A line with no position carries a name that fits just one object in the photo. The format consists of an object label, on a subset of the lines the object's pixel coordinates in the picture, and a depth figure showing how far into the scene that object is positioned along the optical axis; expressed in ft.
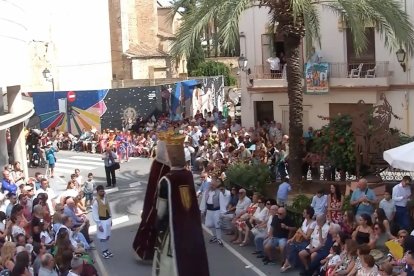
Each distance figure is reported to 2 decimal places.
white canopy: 39.19
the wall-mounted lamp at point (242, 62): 93.35
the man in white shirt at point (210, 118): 103.59
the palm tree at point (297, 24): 54.08
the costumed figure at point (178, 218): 35.09
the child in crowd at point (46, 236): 41.93
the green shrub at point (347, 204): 43.82
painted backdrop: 111.55
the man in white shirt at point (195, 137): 84.76
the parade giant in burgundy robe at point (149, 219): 42.16
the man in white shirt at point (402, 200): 42.00
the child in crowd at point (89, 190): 61.72
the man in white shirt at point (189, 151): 79.01
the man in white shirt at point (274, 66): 96.94
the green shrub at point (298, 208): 46.83
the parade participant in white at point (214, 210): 50.34
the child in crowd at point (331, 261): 35.83
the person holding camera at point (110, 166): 72.84
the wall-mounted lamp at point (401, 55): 74.11
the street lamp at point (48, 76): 117.80
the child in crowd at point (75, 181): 57.89
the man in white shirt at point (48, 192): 54.87
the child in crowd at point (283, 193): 52.06
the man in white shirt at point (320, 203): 44.80
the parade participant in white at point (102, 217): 46.73
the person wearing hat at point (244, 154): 67.31
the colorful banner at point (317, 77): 91.35
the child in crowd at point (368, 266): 31.89
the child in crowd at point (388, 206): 41.65
